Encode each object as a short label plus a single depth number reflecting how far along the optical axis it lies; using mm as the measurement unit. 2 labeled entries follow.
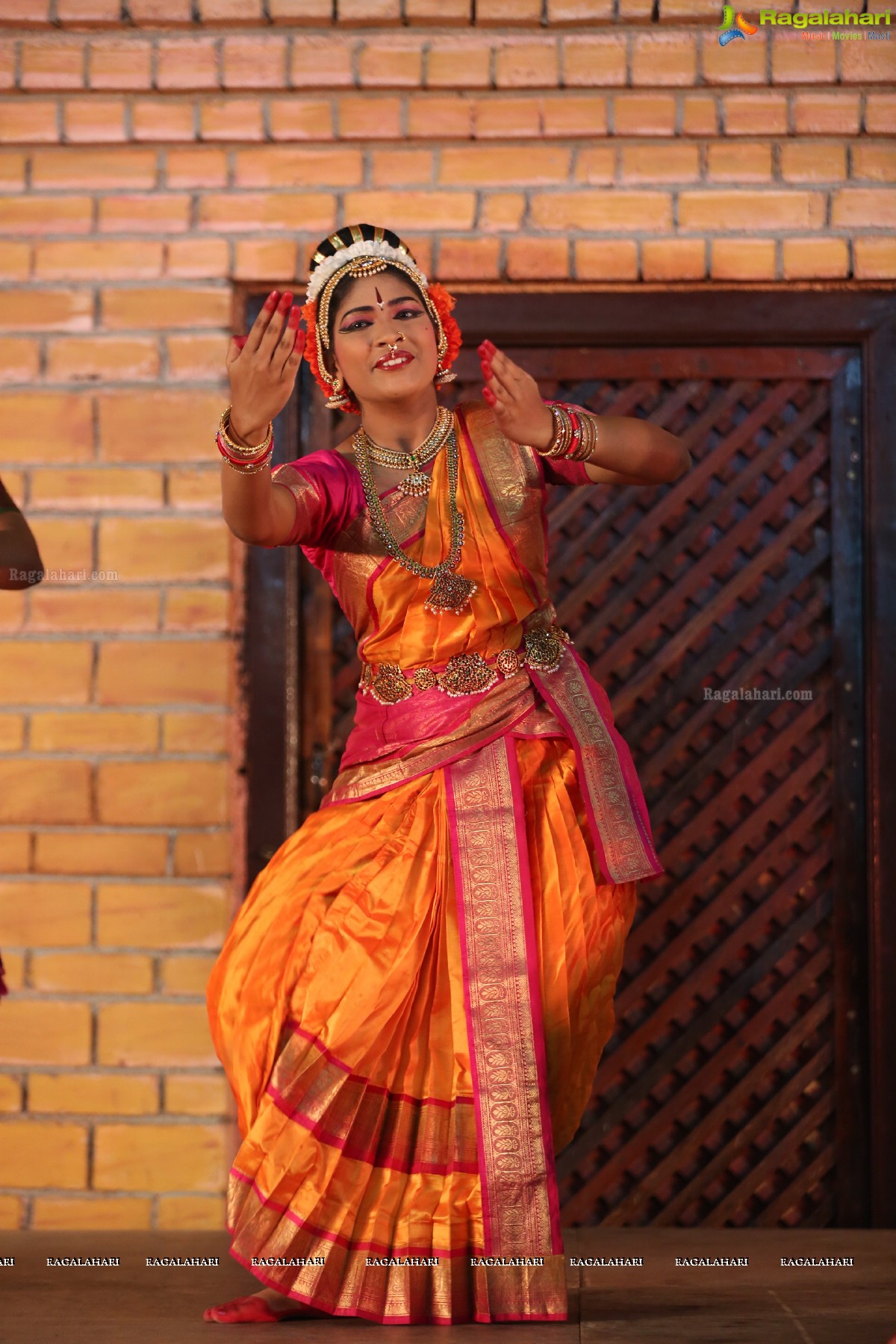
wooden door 8148
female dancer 5758
